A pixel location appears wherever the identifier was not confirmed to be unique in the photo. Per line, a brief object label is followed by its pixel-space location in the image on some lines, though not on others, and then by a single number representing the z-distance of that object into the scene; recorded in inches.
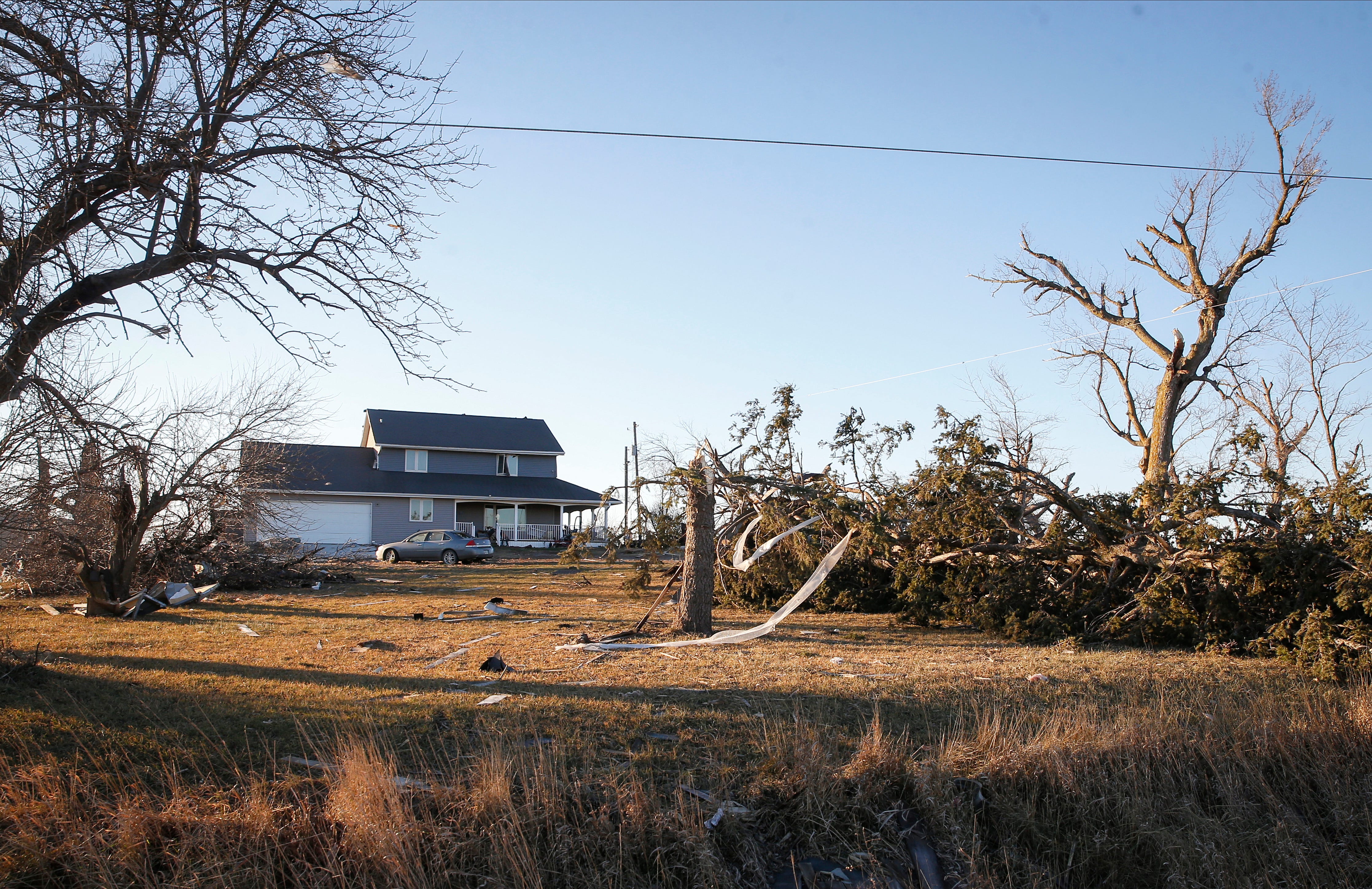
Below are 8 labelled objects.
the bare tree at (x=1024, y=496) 435.8
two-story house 1256.8
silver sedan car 1066.1
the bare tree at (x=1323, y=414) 857.5
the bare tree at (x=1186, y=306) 675.4
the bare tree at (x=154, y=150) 215.0
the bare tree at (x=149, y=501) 330.6
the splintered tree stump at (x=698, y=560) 408.8
